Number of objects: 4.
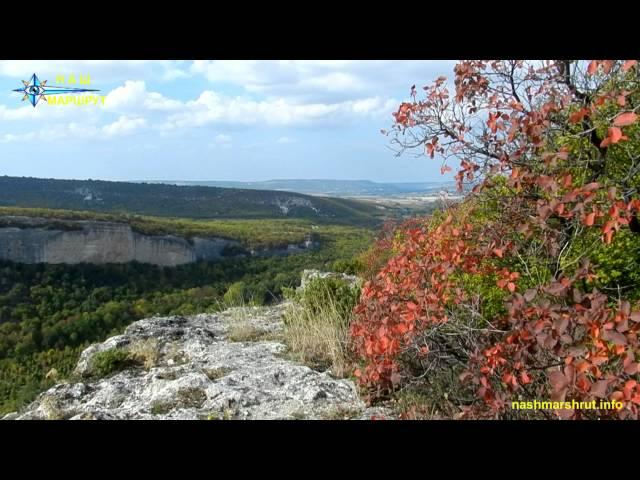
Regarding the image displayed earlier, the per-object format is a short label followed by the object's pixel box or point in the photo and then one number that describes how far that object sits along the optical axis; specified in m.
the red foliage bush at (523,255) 2.42
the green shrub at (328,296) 6.79
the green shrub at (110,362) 5.88
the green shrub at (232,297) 9.56
